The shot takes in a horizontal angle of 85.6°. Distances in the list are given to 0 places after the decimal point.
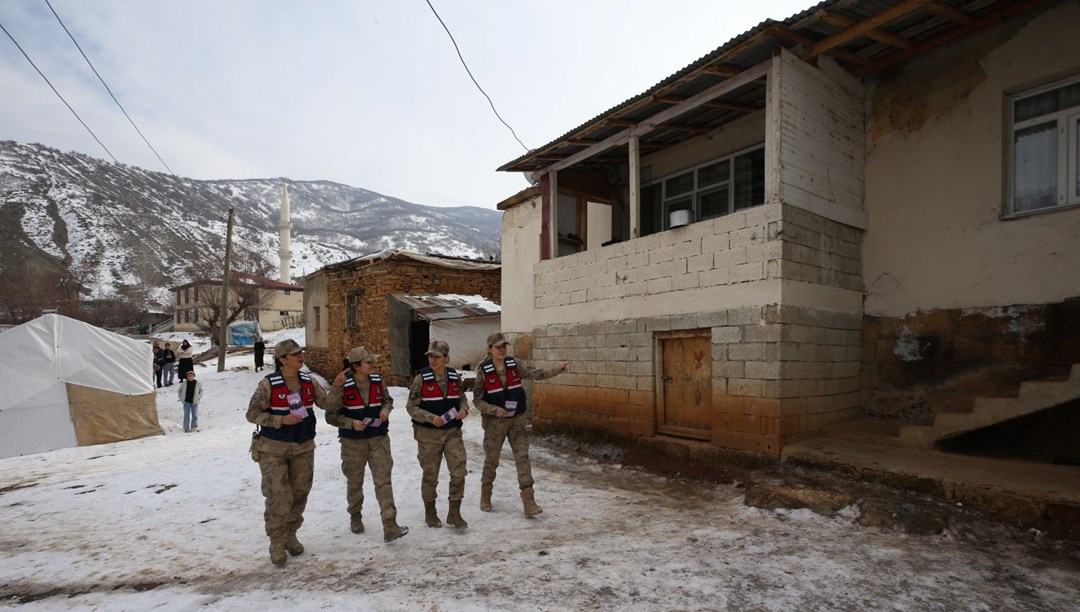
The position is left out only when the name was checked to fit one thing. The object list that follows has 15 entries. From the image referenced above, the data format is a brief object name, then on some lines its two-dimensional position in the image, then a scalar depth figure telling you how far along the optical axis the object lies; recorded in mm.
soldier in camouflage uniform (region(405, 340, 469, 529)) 5316
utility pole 22562
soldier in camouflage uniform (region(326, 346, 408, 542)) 5020
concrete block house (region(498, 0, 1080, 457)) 6168
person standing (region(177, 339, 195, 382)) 14614
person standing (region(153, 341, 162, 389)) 19955
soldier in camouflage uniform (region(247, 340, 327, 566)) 4504
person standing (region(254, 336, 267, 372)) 22262
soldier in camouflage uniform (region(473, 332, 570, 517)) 5684
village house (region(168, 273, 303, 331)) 40656
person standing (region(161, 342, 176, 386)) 20116
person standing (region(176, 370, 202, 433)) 13234
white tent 11516
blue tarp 36719
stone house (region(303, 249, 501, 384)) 17266
